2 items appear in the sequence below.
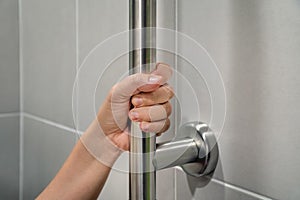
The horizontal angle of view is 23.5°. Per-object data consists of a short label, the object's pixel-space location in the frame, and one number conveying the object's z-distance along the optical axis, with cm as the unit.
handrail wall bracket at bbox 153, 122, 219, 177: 90
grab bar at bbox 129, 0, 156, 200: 80
